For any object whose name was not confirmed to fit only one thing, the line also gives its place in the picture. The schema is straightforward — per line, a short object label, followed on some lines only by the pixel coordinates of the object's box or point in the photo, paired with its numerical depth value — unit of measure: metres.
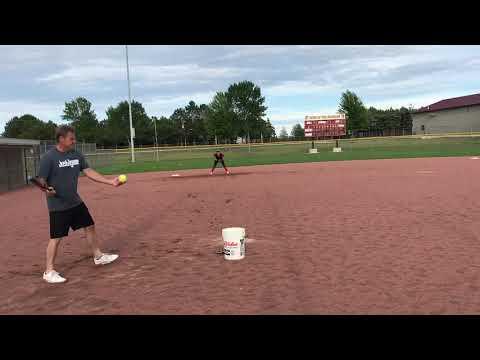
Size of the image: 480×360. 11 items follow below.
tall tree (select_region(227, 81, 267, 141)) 98.75
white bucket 5.93
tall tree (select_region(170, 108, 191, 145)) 102.81
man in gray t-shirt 5.21
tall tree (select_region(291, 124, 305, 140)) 156.15
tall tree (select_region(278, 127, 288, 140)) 169.40
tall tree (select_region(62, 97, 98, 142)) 102.75
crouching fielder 23.91
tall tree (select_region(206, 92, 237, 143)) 91.81
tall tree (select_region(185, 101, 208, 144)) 103.19
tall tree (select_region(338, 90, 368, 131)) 76.12
